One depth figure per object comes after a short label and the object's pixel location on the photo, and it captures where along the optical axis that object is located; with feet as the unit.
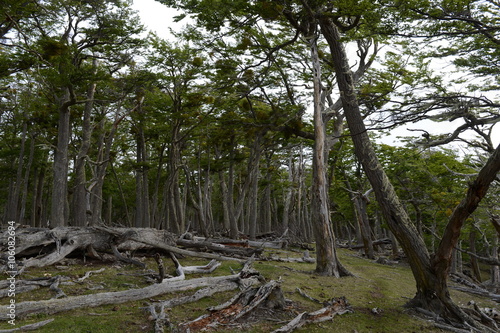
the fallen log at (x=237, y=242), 41.56
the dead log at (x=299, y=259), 37.99
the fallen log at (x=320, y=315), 15.97
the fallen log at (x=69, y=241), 24.85
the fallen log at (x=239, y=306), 15.31
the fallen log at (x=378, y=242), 61.87
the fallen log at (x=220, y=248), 34.55
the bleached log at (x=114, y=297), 15.24
